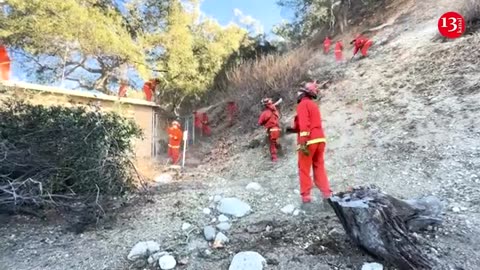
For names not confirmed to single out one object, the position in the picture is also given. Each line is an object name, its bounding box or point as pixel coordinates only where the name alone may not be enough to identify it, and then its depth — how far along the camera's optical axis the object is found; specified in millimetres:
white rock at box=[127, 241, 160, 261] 4176
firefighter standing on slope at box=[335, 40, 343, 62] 14491
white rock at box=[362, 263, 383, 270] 3532
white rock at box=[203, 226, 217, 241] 4473
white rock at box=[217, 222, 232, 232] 4732
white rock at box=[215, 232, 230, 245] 4344
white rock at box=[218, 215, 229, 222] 5074
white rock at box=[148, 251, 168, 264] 4027
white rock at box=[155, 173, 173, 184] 8545
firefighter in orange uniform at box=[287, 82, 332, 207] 5305
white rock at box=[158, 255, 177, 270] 3900
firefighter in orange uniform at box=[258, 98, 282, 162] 9141
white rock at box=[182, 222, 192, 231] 4850
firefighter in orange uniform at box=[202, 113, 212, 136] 16195
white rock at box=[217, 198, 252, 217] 5304
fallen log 3428
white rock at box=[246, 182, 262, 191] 6629
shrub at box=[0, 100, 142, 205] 5395
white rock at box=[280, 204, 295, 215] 5157
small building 8363
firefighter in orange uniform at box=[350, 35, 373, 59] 13039
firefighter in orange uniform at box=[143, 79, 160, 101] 14336
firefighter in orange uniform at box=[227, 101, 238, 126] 15450
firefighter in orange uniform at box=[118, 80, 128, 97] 14191
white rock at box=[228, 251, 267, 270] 3691
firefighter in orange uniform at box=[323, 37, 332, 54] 16258
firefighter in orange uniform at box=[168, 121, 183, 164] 12086
